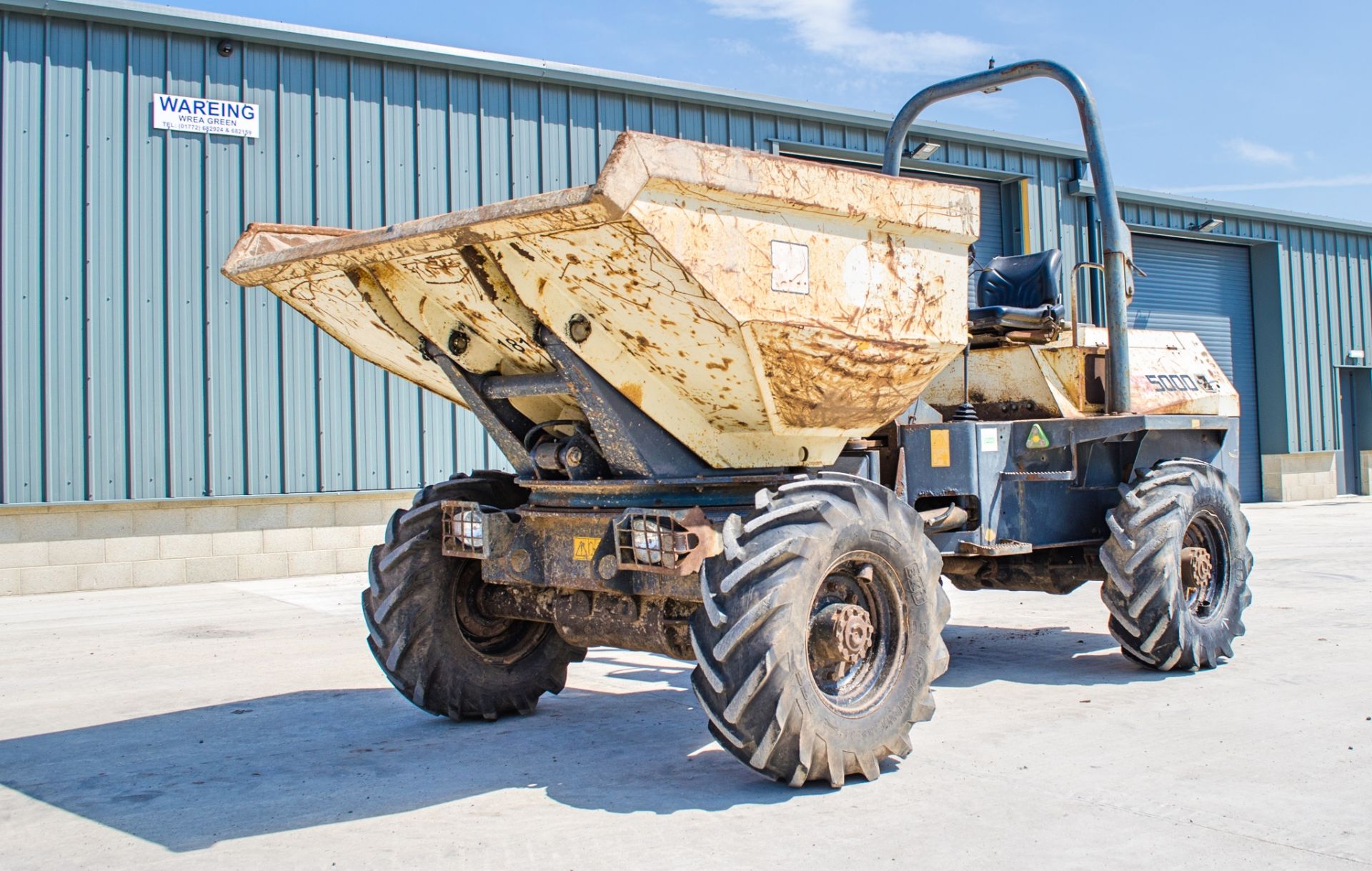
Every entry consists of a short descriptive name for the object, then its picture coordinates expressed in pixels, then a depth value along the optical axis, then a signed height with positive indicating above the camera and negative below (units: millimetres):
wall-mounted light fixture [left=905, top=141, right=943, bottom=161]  17016 +4434
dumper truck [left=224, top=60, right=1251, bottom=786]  4242 +55
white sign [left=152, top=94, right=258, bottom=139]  12469 +3812
